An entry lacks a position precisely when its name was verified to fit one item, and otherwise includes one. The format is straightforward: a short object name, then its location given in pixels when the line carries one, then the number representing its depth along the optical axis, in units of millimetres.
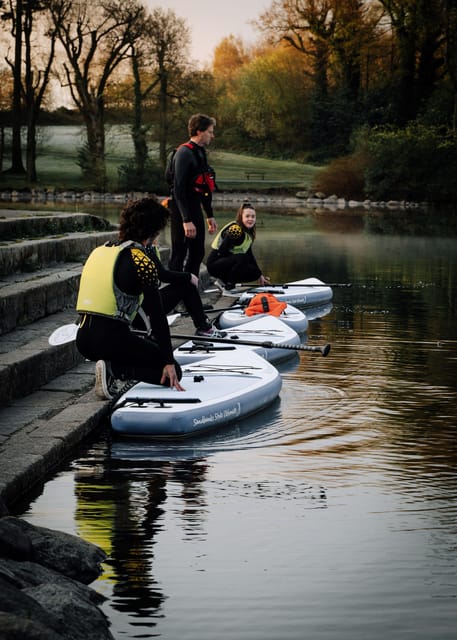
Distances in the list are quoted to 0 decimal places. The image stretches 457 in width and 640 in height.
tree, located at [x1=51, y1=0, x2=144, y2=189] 53219
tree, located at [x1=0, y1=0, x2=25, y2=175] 53219
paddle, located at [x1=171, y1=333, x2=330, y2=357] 9648
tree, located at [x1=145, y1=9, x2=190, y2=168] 53594
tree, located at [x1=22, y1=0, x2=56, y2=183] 53125
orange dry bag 12797
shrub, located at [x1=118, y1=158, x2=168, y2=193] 55250
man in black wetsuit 11086
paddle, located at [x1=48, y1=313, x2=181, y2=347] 8250
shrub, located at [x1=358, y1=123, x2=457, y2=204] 52625
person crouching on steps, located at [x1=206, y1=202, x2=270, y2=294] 14984
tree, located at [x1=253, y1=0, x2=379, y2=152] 65938
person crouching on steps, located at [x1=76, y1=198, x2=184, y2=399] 7766
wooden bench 61812
